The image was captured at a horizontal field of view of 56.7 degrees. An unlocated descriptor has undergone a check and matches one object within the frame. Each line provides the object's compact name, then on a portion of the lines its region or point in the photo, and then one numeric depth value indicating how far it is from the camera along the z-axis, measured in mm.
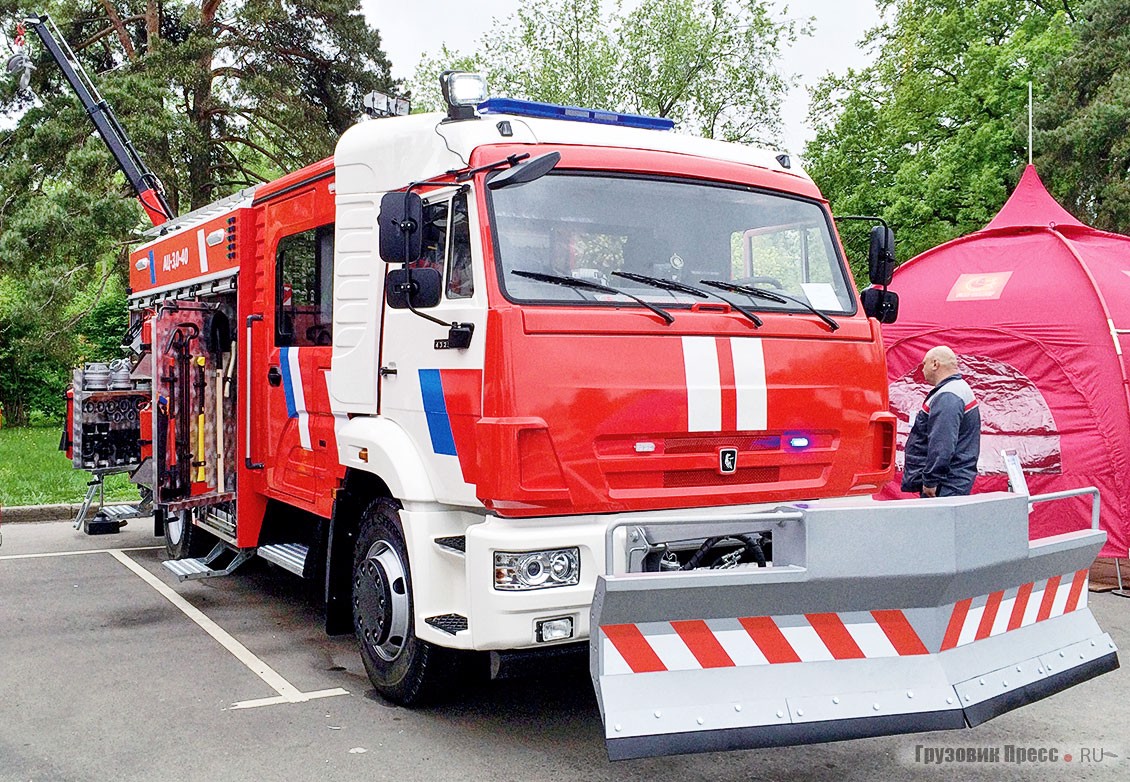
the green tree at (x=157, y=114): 18344
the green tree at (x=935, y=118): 25156
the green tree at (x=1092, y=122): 21297
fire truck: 3949
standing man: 6566
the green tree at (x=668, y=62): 33344
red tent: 8250
